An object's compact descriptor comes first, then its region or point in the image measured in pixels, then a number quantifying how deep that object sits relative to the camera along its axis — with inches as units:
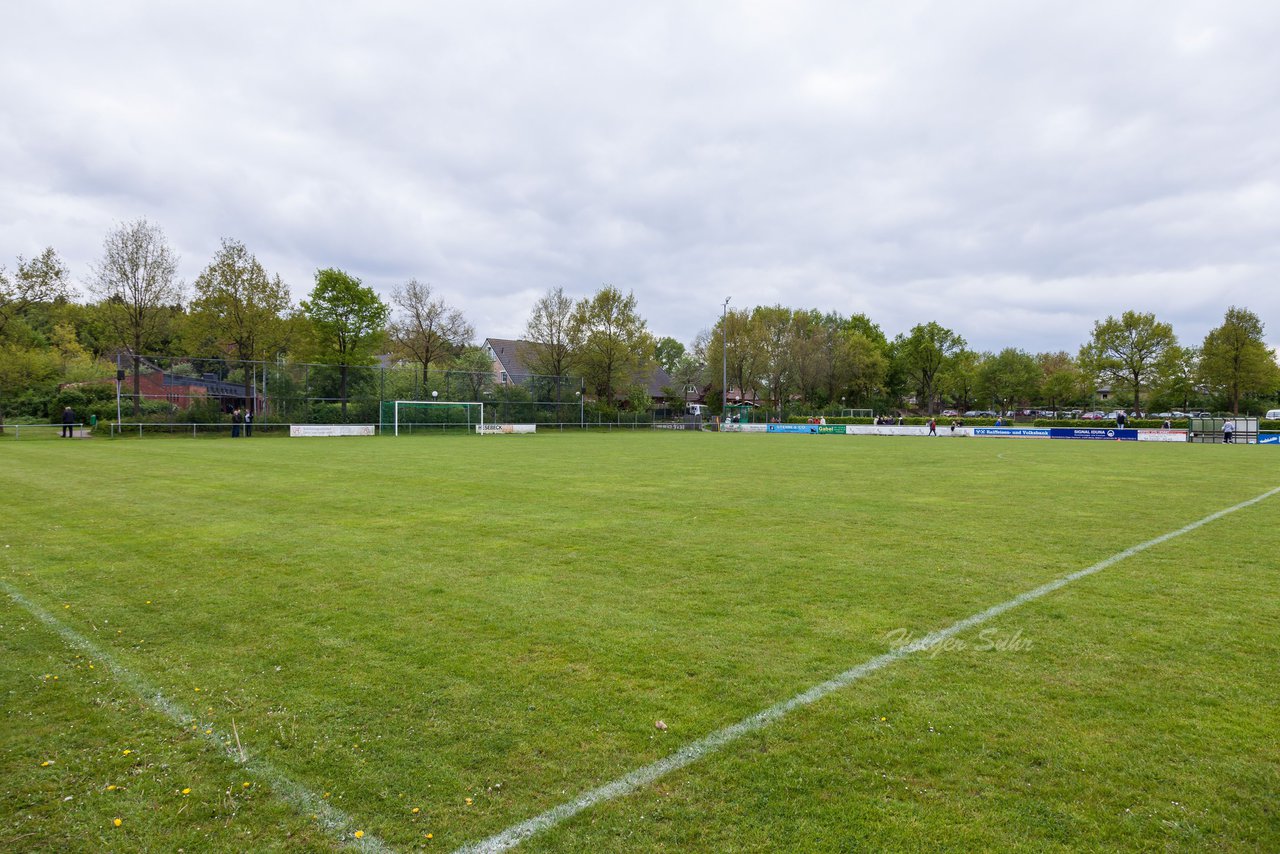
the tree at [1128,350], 2474.2
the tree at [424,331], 2107.5
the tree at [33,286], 1449.3
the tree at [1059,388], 3363.7
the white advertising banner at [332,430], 1546.5
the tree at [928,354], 3452.3
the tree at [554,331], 2272.4
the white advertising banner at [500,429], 1806.1
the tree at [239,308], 1641.2
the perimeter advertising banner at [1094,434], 1739.7
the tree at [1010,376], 3383.4
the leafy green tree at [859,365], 2984.7
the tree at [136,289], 1503.4
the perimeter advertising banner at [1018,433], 1902.1
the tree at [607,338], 2288.4
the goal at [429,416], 1706.4
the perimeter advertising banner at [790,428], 2353.6
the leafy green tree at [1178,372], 2463.1
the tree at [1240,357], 2237.9
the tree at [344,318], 1857.8
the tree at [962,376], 3501.5
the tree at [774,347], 2723.9
